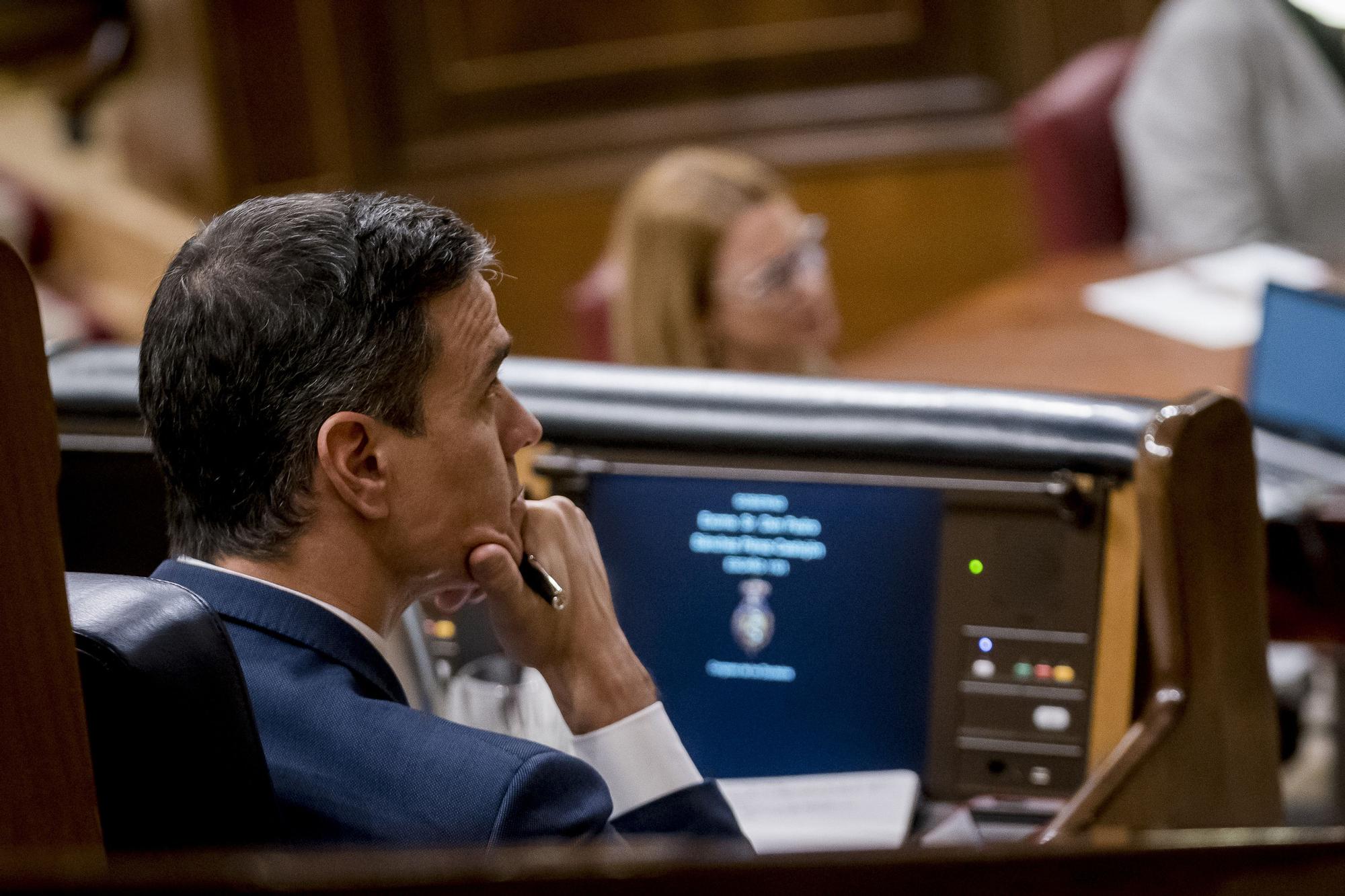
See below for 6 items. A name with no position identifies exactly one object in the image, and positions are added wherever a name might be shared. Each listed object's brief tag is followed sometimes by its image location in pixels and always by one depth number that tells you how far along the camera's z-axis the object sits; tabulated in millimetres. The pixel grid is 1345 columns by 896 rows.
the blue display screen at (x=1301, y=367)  6074
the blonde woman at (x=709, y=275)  6466
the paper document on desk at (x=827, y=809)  5496
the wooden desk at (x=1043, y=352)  6375
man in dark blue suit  5226
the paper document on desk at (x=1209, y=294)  6739
